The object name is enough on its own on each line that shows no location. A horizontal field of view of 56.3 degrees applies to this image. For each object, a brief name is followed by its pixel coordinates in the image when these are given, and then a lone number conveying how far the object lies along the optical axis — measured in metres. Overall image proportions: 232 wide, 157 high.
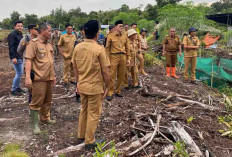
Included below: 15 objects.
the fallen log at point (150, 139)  3.06
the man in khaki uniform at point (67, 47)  6.54
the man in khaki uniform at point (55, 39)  12.96
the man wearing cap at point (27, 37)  4.48
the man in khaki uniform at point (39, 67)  3.58
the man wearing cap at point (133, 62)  6.34
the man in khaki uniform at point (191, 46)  7.27
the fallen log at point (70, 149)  3.26
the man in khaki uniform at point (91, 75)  3.02
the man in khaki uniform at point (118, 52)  5.34
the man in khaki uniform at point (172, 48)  7.68
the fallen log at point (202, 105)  5.11
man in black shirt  5.56
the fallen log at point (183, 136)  3.07
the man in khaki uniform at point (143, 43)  7.87
